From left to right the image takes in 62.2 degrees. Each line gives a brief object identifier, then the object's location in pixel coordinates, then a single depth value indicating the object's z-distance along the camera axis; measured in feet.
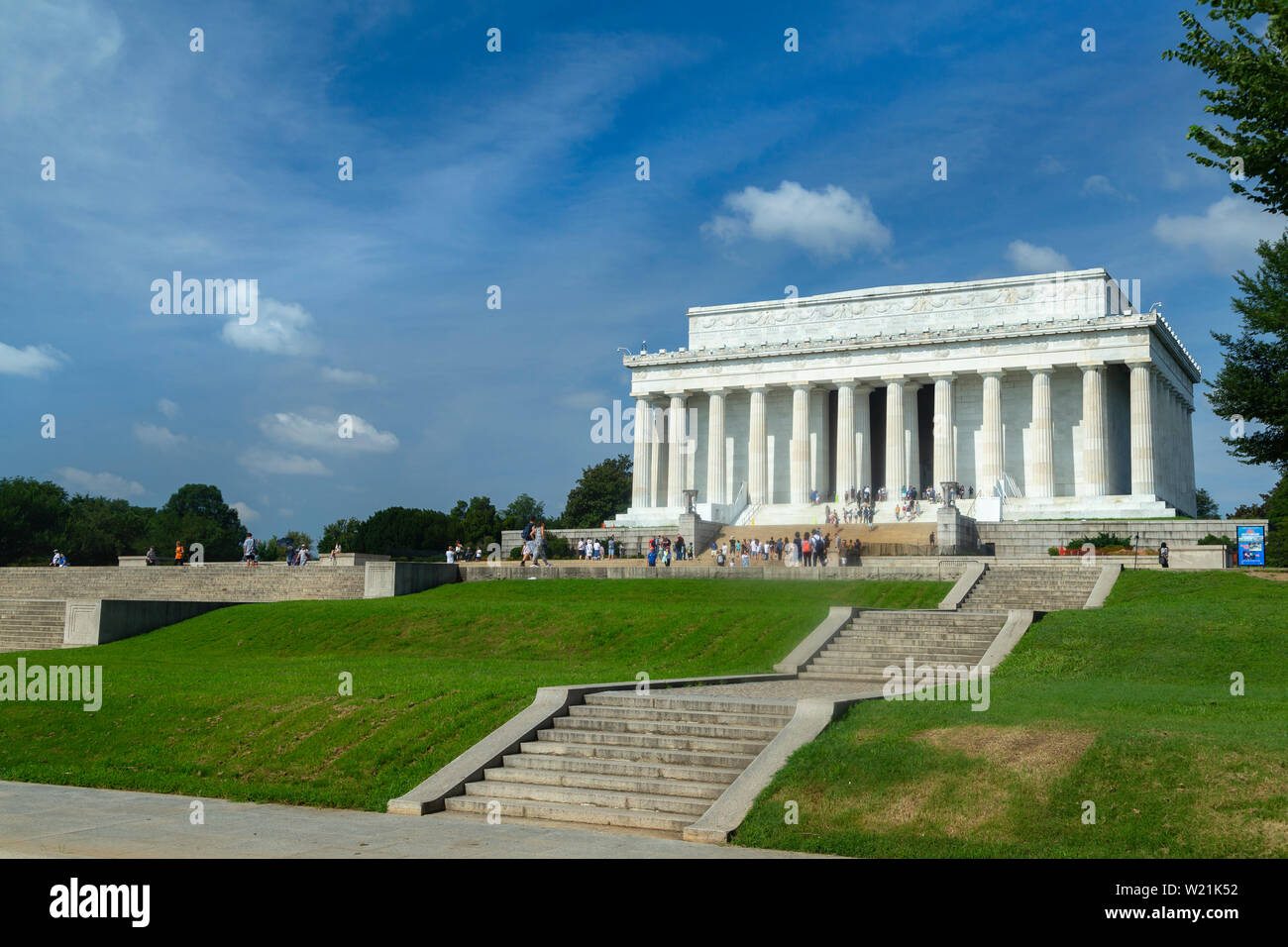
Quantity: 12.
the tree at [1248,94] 60.95
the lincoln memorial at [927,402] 222.89
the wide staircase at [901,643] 80.33
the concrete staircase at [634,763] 45.93
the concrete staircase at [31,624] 118.01
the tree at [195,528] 366.22
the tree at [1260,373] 145.28
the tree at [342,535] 380.99
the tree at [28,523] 314.96
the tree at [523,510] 434.55
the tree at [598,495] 355.77
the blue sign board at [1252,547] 139.13
